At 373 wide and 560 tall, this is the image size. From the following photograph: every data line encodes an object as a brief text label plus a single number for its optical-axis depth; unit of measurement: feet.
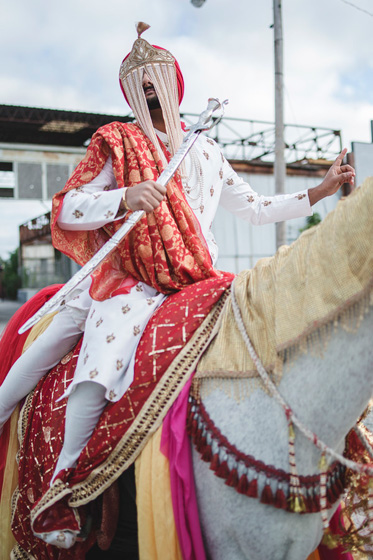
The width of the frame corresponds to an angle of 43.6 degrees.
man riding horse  5.55
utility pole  24.95
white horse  4.28
